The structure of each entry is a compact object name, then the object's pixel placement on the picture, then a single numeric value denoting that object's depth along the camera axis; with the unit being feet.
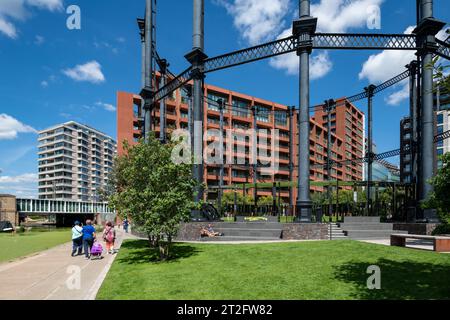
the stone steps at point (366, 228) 62.39
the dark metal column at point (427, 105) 60.59
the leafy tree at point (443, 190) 23.26
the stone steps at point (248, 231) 62.44
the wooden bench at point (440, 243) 39.29
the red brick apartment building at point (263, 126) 213.25
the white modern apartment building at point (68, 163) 410.52
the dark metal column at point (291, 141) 120.45
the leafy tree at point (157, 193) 39.65
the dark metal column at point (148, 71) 89.51
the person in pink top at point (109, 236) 48.11
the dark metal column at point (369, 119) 100.27
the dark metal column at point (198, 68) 67.97
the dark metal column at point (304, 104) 57.67
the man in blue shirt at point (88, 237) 46.26
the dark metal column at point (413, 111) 83.45
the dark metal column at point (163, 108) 93.03
